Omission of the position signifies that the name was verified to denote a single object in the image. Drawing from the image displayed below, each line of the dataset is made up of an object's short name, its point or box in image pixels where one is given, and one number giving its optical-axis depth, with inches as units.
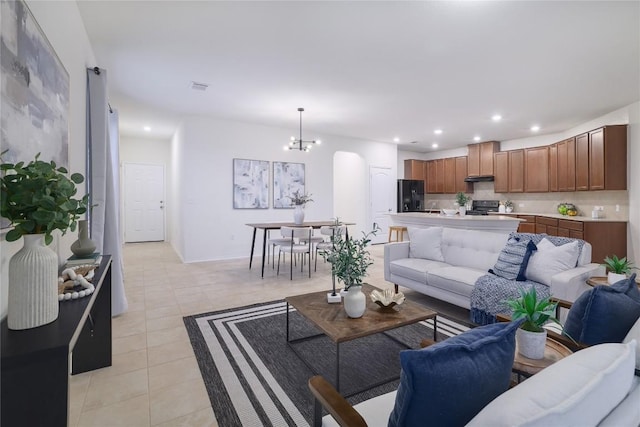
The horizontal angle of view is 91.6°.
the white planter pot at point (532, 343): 52.7
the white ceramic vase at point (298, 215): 208.5
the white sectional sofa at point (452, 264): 98.8
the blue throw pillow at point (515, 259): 108.6
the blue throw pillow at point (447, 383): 30.0
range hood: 307.1
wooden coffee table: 73.8
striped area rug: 70.6
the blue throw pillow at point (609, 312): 48.7
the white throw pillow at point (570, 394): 24.2
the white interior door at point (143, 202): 309.7
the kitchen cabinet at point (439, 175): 351.6
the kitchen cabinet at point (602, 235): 191.8
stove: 306.5
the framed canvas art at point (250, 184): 243.6
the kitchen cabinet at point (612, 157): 191.3
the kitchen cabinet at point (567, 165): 227.5
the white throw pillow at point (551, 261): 103.1
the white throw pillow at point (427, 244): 145.6
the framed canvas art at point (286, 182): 259.8
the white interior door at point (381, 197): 322.3
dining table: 194.4
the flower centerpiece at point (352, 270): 80.4
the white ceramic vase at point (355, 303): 80.8
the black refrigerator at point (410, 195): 339.3
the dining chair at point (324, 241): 205.5
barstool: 290.3
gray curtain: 114.7
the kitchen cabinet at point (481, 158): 305.1
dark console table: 34.9
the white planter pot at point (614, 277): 86.8
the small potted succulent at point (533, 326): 52.9
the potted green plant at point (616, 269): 87.4
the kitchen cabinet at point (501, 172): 289.6
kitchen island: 162.7
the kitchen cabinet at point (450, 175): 338.3
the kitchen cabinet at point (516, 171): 277.9
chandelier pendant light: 209.1
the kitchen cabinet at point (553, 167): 247.4
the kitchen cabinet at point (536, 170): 258.5
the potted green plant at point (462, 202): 235.3
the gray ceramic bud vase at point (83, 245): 81.4
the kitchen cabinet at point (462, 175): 327.8
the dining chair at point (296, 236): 187.3
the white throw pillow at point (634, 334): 39.8
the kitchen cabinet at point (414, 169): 365.1
